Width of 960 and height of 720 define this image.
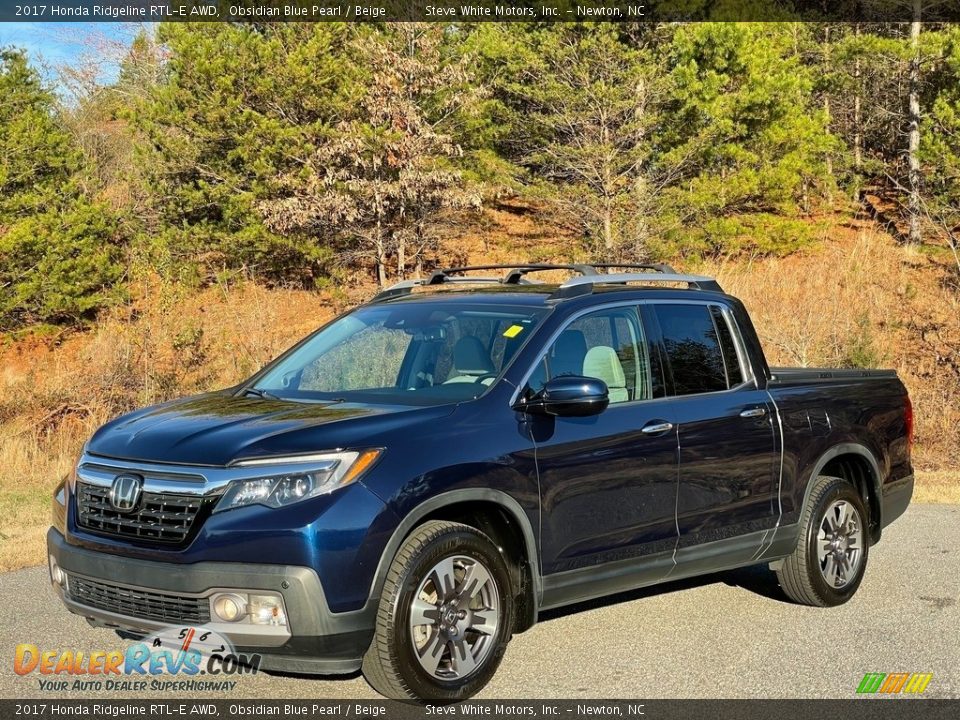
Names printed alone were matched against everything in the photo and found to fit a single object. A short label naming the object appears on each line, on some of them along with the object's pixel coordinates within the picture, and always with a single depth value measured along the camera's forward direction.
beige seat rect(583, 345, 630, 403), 6.04
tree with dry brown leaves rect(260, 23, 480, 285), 28.73
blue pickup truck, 4.66
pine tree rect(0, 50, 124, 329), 33.00
